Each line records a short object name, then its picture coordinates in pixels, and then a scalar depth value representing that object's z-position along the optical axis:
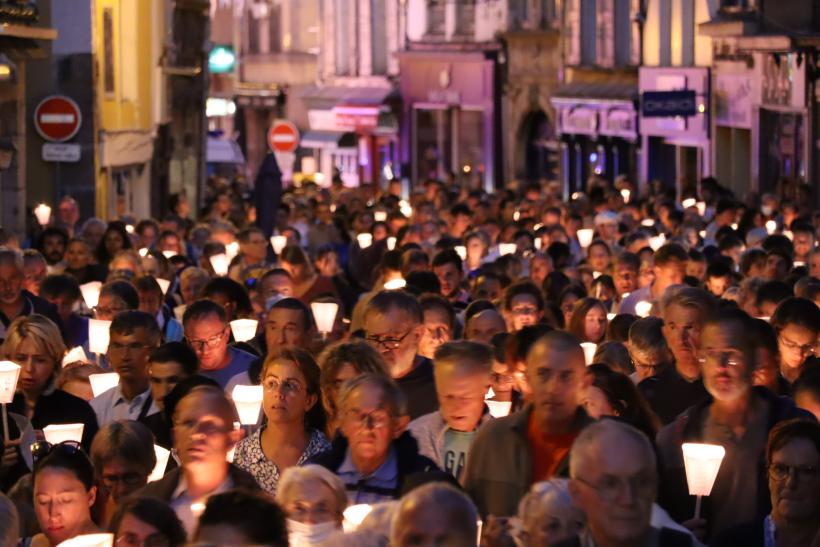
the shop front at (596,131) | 46.28
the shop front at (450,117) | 56.50
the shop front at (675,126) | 40.53
